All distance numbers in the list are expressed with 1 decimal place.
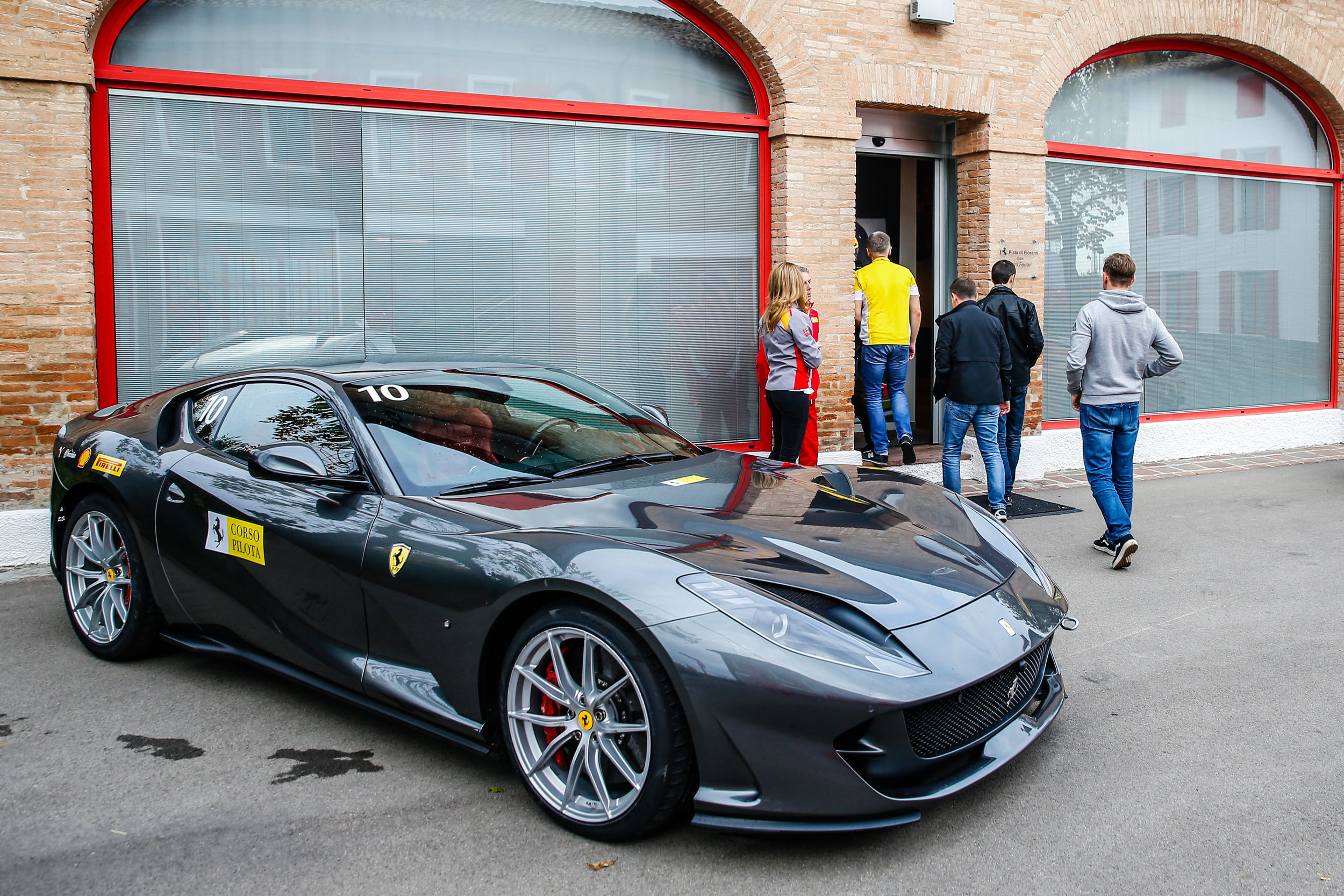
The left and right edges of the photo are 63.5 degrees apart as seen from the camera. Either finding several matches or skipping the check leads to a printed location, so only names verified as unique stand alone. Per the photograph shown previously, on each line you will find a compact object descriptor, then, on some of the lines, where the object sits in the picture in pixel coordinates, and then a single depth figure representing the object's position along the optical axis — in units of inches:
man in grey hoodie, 255.3
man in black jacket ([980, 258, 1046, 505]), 321.7
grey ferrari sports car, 109.1
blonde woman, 315.9
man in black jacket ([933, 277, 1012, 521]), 304.0
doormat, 320.8
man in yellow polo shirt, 371.9
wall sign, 393.1
